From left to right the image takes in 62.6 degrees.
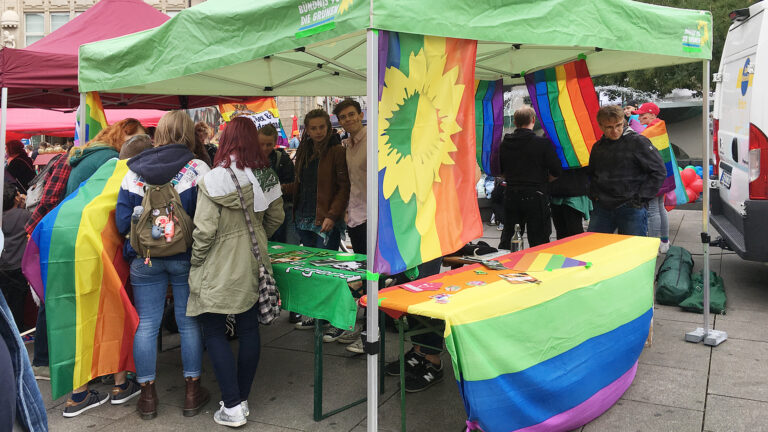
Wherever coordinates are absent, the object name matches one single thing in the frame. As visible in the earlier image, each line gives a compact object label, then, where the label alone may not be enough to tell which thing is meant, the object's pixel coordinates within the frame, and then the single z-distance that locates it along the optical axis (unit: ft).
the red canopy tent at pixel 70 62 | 17.47
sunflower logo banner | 10.11
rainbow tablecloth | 9.51
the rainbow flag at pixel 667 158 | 24.00
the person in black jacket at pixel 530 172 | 18.67
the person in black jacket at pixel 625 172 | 16.78
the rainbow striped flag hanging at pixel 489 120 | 19.65
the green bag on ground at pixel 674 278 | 19.10
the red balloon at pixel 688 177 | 35.37
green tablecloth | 11.18
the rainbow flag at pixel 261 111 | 25.62
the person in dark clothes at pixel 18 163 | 25.75
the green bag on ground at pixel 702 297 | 18.40
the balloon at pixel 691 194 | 35.32
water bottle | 15.66
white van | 17.43
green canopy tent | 9.71
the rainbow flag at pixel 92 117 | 15.83
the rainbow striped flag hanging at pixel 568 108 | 17.74
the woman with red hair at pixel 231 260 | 11.59
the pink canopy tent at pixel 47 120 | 34.06
